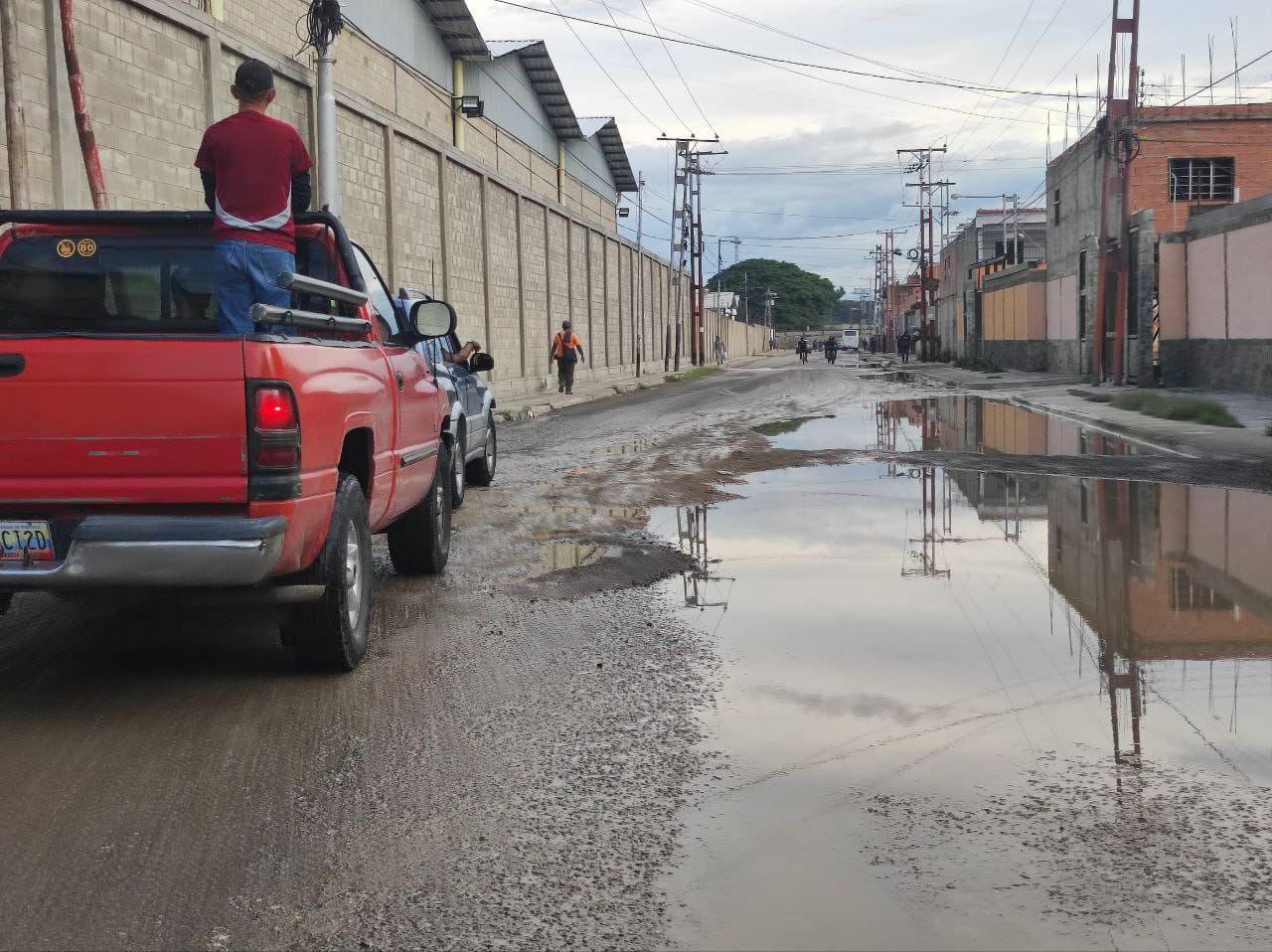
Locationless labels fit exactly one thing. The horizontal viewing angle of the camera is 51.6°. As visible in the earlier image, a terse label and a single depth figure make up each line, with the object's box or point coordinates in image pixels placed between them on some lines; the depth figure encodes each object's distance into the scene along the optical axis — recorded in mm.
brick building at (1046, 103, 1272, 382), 42375
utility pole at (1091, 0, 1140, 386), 30453
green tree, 195250
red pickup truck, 4992
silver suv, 10797
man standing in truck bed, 6125
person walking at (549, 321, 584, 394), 32500
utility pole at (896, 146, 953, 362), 71638
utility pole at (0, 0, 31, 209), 11344
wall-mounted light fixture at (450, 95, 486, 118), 37312
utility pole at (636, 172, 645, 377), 55469
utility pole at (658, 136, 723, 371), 70938
